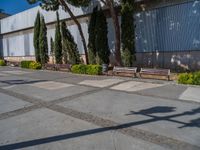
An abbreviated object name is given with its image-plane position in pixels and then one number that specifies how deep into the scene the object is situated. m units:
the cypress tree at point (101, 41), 12.42
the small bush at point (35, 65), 16.46
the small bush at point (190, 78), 7.94
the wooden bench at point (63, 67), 13.85
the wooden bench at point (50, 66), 15.22
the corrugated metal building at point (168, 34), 10.78
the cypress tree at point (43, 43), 16.93
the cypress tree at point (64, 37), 14.51
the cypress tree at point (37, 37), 17.58
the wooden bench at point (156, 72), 9.22
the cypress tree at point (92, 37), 12.97
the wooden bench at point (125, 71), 10.43
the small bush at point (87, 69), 11.52
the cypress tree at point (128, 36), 11.47
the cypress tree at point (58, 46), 15.27
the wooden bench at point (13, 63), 20.34
